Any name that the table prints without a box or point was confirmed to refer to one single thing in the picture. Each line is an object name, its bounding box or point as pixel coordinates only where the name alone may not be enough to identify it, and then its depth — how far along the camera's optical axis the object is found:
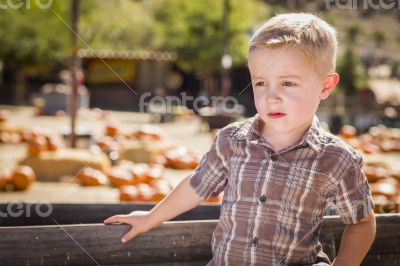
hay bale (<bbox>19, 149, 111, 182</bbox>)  7.75
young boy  2.07
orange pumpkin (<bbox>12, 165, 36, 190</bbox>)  6.97
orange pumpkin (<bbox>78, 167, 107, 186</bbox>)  7.35
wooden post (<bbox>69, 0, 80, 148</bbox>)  8.75
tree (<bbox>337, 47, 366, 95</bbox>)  28.25
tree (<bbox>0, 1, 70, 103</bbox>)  25.28
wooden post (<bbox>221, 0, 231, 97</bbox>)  15.55
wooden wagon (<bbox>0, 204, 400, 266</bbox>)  2.06
